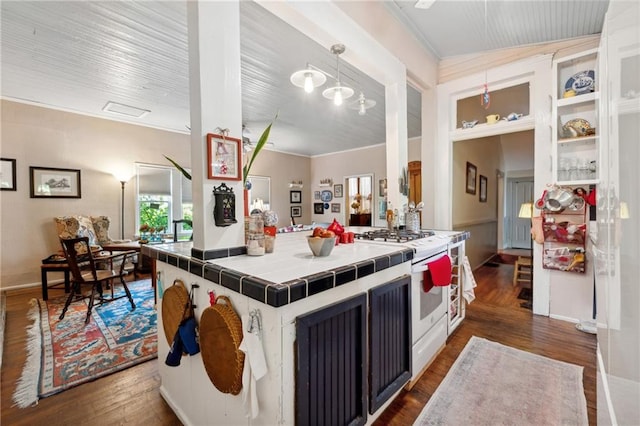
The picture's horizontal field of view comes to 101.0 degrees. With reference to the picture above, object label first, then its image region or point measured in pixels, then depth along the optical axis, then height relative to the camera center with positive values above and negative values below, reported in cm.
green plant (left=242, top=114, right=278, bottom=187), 150 +35
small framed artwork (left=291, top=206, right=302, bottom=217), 804 +0
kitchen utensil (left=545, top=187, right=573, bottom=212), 268 +10
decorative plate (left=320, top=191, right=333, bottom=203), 807 +45
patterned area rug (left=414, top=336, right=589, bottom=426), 150 -118
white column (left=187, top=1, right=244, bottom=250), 130 +62
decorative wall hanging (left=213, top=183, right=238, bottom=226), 133 +3
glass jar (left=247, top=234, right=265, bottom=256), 141 -18
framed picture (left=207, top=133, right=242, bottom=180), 133 +28
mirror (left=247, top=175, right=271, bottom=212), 711 +64
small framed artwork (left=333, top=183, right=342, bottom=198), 782 +61
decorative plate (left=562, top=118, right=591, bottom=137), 259 +81
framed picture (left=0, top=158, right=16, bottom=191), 389 +59
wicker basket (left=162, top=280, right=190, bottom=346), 134 -50
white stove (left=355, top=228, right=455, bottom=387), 169 -64
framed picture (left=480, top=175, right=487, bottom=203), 529 +42
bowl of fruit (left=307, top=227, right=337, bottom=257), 133 -17
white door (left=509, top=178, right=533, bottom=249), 680 -3
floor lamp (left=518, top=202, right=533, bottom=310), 383 -3
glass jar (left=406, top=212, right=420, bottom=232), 265 -11
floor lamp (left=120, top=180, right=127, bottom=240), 496 -6
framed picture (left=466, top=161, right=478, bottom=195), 451 +55
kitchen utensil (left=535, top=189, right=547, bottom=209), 279 +8
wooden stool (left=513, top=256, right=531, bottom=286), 392 -96
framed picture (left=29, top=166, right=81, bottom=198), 413 +50
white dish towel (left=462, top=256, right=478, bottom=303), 246 -71
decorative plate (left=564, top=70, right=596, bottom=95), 256 +125
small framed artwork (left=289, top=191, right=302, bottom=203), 801 +45
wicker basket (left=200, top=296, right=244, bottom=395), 97 -53
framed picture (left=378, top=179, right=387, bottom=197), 696 +59
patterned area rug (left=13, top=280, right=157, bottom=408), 190 -119
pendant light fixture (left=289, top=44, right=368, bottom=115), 222 +114
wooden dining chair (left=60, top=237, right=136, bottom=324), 274 -69
